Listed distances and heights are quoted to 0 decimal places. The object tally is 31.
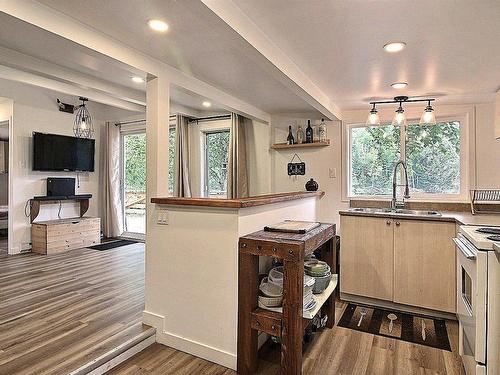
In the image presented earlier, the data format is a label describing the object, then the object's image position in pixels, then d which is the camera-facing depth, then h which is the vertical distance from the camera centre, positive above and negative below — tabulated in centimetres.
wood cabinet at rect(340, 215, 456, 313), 286 -72
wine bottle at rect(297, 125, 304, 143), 434 +70
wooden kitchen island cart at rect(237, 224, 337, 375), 187 -70
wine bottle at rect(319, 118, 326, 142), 419 +71
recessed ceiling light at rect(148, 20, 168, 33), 194 +101
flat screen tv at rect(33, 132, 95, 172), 514 +57
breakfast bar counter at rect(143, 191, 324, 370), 210 -59
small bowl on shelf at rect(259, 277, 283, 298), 211 -70
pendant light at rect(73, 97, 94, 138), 580 +118
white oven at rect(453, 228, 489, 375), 163 -67
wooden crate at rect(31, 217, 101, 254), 492 -79
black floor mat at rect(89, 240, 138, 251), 537 -104
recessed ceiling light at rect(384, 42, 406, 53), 217 +97
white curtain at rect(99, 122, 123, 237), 610 +8
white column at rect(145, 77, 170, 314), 245 +14
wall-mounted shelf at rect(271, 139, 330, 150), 416 +55
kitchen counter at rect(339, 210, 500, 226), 266 -29
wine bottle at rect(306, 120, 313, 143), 424 +69
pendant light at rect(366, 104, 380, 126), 344 +74
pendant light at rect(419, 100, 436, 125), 323 +71
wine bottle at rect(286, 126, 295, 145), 440 +65
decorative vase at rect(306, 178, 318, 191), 414 +1
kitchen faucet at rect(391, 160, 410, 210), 354 -7
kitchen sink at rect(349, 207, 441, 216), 309 -27
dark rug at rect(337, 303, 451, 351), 252 -122
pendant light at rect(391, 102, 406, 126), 334 +73
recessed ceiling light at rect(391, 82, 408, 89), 300 +97
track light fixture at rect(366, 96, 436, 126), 325 +76
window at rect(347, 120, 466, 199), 369 +34
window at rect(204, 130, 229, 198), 535 +40
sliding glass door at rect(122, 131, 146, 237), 618 +8
